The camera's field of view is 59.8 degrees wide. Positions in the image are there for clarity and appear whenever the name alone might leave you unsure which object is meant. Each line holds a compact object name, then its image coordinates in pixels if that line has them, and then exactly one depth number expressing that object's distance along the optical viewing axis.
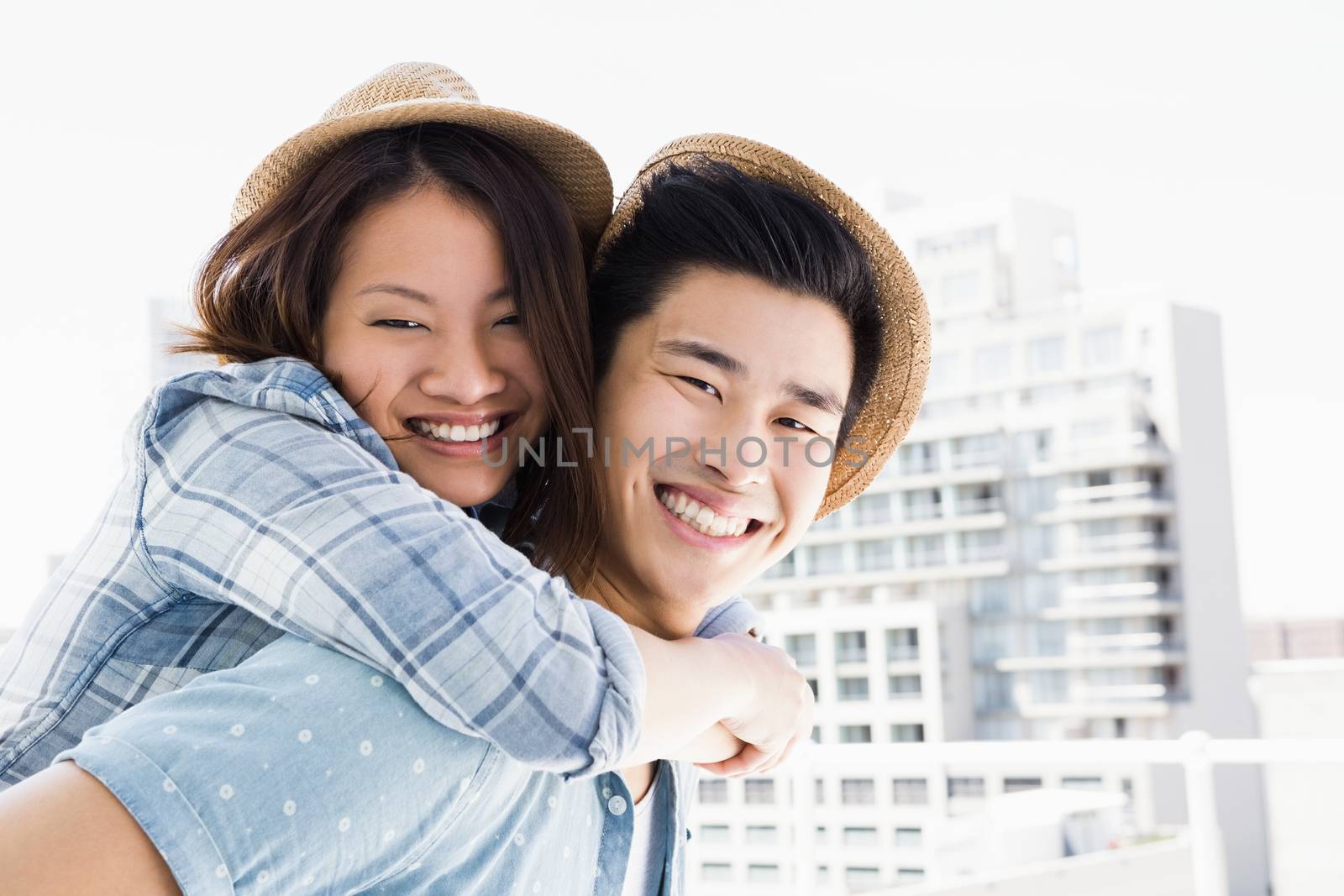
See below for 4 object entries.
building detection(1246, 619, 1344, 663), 56.38
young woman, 0.73
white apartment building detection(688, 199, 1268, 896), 38.00
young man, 0.61
